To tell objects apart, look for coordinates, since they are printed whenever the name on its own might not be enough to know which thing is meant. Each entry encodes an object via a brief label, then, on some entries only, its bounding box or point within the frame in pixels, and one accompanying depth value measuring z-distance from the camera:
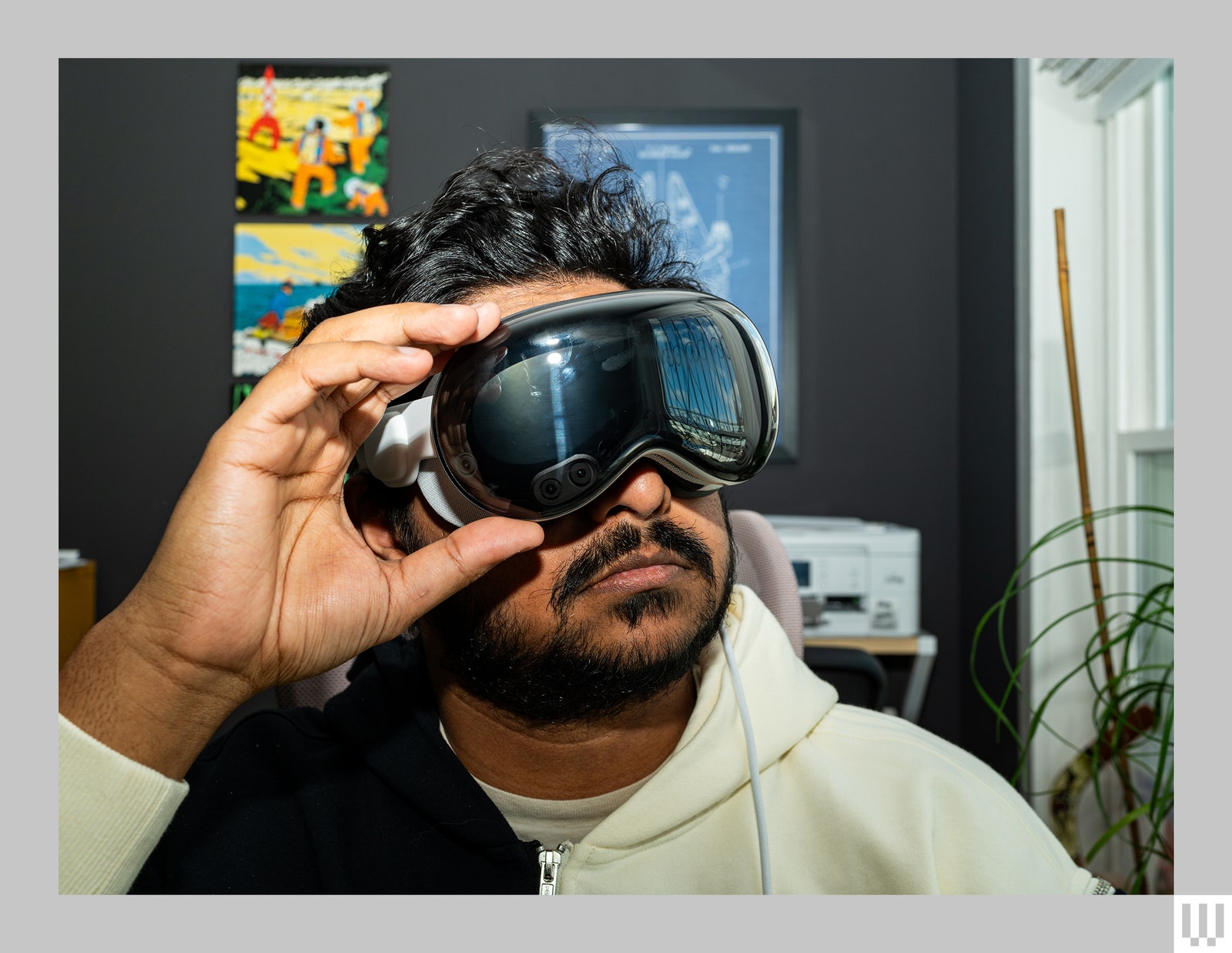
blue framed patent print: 3.11
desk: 2.55
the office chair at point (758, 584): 1.32
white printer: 2.56
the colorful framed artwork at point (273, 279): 3.13
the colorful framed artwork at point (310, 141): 3.13
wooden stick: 1.93
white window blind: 2.16
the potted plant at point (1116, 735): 1.65
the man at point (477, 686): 0.75
